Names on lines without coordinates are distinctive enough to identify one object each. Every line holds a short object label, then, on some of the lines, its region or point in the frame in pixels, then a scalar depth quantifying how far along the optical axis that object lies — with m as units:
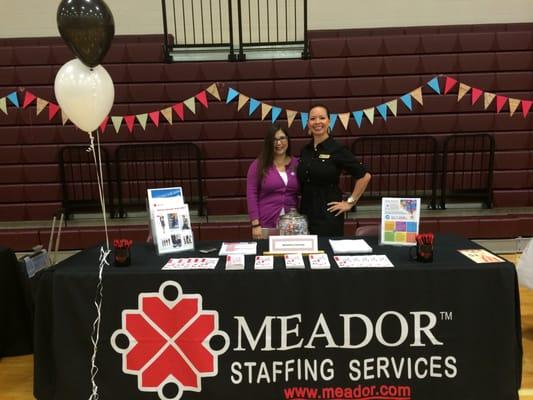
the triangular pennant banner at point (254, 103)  5.01
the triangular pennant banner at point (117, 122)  5.02
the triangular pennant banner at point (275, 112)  4.98
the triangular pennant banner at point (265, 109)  5.00
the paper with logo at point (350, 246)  2.04
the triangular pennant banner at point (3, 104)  4.99
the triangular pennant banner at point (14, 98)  4.97
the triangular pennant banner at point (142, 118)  5.00
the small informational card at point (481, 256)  1.87
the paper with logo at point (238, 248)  2.10
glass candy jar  2.28
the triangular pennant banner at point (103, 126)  4.98
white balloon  2.10
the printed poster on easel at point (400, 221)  2.13
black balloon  2.03
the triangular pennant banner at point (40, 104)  4.97
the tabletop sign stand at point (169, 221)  2.08
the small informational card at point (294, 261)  1.85
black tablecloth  1.82
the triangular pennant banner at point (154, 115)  5.00
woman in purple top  2.53
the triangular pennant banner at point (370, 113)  5.01
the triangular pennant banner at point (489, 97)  4.98
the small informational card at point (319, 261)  1.84
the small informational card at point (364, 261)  1.85
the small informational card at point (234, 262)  1.87
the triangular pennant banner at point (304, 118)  4.99
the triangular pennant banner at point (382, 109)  5.00
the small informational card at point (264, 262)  1.87
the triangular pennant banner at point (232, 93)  4.98
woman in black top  2.52
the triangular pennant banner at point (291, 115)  4.99
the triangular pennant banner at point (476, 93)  4.98
